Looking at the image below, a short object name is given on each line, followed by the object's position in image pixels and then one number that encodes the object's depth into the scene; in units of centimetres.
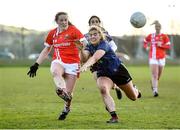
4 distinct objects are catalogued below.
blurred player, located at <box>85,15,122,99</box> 1246
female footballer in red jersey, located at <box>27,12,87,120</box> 1184
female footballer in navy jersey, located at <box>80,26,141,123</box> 1112
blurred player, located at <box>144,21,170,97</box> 1925
